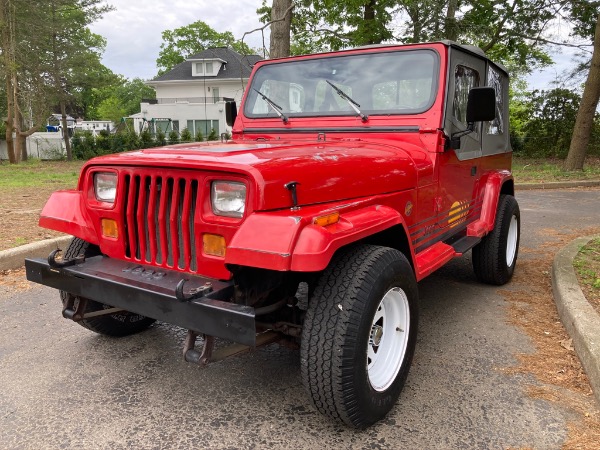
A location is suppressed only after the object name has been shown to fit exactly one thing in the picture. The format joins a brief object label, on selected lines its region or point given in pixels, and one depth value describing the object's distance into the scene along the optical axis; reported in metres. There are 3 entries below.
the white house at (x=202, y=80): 38.41
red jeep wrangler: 2.08
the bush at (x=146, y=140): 24.13
